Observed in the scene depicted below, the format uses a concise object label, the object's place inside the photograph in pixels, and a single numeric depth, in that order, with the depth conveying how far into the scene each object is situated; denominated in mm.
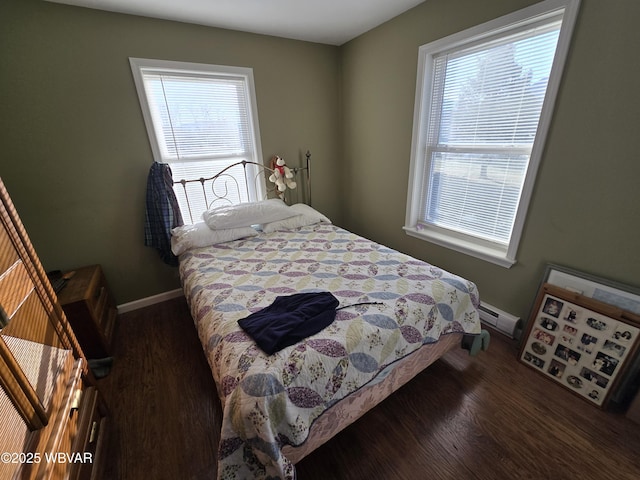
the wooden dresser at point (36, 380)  757
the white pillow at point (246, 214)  2258
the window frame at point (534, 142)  1420
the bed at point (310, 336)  944
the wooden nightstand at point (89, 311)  1687
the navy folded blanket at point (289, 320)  1076
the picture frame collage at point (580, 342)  1353
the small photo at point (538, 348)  1631
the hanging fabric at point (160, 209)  2205
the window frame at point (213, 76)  2072
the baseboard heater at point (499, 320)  1890
